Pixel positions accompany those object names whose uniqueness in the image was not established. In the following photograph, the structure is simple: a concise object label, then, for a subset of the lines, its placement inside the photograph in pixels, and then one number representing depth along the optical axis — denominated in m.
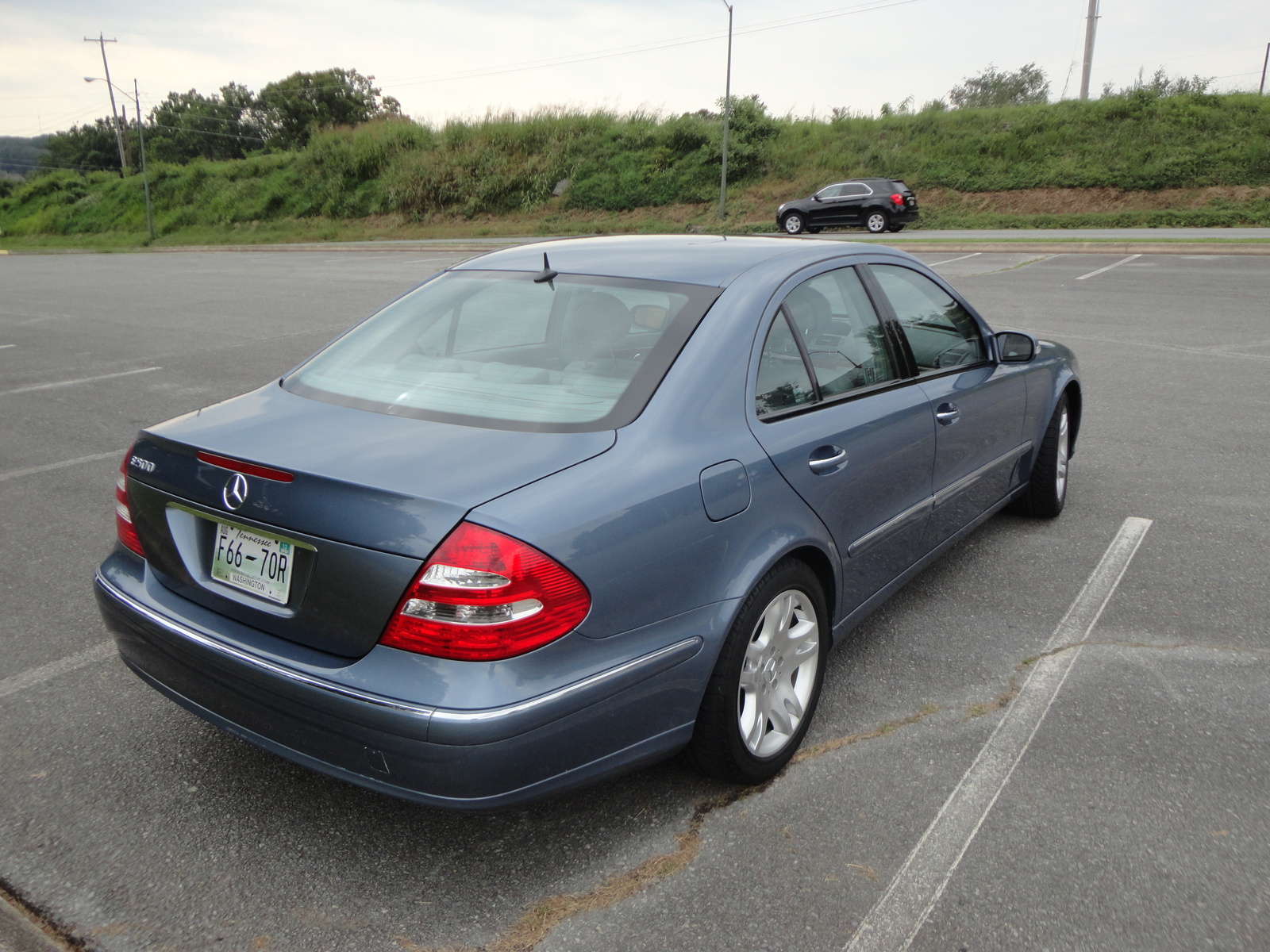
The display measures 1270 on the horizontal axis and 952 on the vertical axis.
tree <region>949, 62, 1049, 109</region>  66.50
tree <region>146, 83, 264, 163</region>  82.50
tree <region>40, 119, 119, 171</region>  93.12
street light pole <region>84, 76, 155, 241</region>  43.09
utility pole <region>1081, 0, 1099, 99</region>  34.88
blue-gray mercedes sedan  2.14
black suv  27.59
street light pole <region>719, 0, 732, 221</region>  31.86
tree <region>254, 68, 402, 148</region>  73.06
